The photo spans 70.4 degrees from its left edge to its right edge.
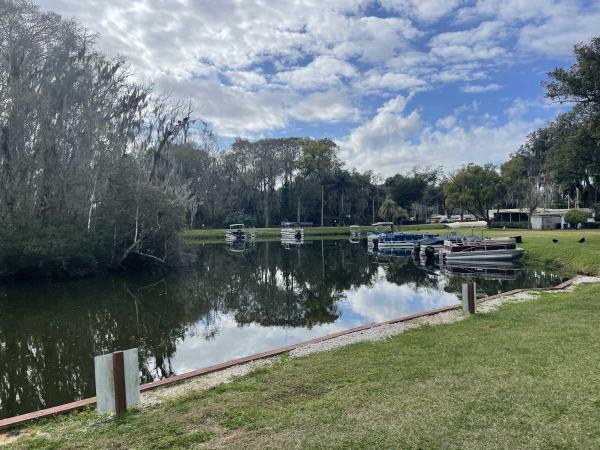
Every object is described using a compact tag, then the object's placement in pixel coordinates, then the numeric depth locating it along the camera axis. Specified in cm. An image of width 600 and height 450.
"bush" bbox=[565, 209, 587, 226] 4778
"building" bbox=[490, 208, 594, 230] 5164
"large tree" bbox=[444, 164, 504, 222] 5797
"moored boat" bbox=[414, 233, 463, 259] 3312
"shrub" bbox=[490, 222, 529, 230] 5726
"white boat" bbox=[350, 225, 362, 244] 5708
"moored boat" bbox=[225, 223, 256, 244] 5953
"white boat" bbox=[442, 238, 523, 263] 2823
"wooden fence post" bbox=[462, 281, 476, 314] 1142
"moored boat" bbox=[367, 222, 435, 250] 4219
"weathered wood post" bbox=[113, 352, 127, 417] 564
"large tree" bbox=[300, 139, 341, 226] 8500
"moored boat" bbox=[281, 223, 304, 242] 5788
